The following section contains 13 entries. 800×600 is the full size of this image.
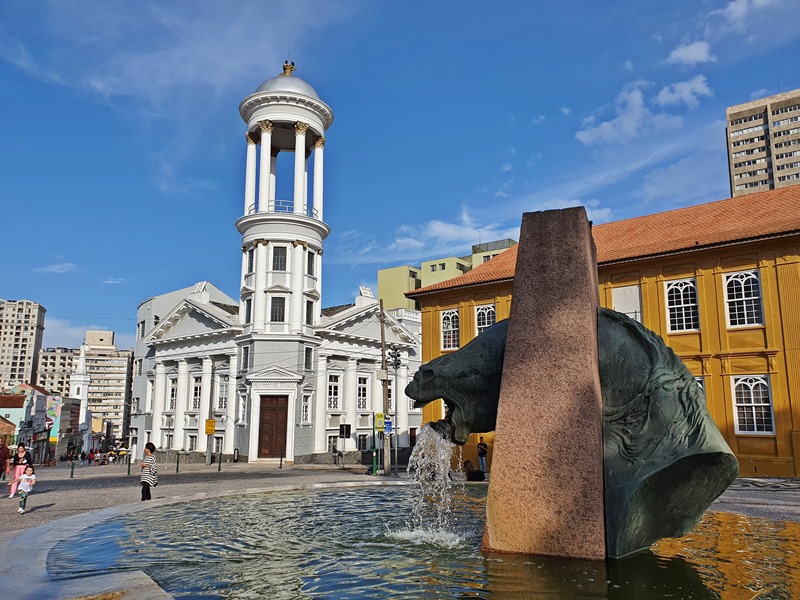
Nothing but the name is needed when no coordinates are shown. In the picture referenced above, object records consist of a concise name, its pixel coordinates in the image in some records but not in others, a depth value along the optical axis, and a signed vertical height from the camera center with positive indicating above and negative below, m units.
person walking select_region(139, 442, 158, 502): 14.60 -1.25
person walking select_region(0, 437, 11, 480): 28.06 -1.89
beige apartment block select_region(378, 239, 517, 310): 84.00 +20.09
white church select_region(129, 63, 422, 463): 43.44 +5.75
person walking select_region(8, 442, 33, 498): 15.38 -1.02
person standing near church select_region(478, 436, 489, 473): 26.11 -1.28
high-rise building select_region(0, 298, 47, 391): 184.75 +24.48
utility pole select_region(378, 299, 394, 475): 28.88 -0.99
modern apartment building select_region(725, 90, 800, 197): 107.50 +49.44
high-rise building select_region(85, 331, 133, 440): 196.38 +13.31
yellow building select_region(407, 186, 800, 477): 24.33 +5.09
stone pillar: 7.07 +0.13
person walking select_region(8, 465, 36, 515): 14.20 -1.45
